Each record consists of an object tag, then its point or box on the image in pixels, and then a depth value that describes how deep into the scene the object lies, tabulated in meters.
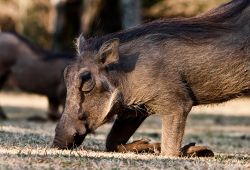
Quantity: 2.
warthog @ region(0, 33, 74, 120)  30.09
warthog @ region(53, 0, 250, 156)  14.13
